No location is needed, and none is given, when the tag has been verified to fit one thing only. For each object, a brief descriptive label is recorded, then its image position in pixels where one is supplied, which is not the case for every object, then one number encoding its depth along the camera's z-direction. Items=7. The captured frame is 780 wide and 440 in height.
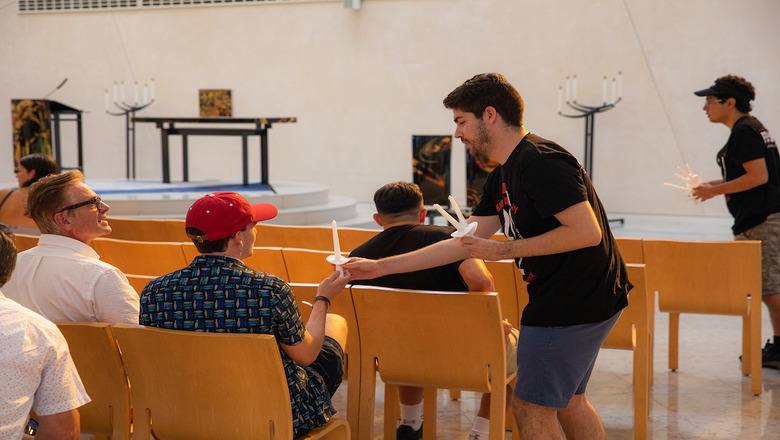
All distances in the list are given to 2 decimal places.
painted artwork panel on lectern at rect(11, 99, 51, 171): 9.38
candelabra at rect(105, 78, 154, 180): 12.14
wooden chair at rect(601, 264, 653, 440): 2.97
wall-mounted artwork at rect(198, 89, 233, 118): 11.97
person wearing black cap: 3.99
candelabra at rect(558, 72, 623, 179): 9.57
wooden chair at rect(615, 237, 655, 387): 3.62
